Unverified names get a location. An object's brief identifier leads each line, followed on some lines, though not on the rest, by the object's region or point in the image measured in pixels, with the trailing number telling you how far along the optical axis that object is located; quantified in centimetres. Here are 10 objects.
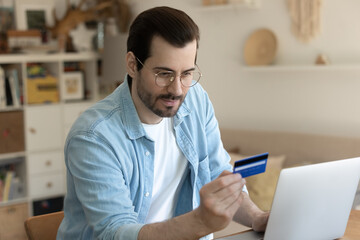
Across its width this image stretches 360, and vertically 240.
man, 125
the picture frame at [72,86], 419
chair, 159
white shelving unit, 394
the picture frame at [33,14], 411
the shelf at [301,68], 290
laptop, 123
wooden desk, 148
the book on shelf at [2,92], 382
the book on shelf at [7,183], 394
